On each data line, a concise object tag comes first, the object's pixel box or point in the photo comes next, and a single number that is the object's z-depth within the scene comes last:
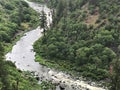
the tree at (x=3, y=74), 82.96
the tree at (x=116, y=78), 80.50
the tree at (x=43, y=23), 170.25
